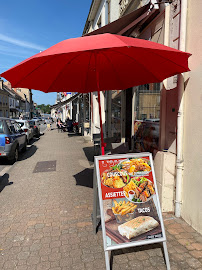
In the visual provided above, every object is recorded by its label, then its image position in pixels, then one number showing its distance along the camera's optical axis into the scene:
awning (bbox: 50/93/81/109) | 17.64
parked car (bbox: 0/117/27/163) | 7.34
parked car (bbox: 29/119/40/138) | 16.02
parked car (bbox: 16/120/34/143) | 13.37
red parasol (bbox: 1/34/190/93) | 2.43
